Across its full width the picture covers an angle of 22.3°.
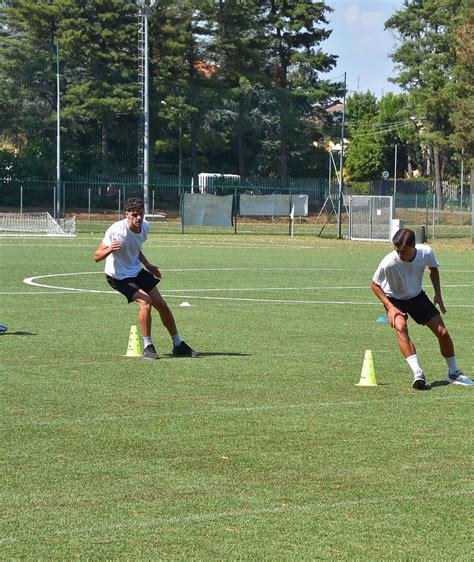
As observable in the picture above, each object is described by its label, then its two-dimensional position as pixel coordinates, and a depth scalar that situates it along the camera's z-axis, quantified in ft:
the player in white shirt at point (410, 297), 39.27
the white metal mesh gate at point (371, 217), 172.14
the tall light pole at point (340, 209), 176.74
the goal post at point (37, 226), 175.11
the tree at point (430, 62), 283.14
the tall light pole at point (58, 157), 201.46
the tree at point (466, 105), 223.71
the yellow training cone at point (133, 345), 45.83
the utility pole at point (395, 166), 362.49
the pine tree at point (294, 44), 286.46
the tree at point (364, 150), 371.56
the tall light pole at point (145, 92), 209.26
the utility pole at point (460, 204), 205.81
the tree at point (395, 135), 381.40
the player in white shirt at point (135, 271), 45.37
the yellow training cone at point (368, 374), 38.91
